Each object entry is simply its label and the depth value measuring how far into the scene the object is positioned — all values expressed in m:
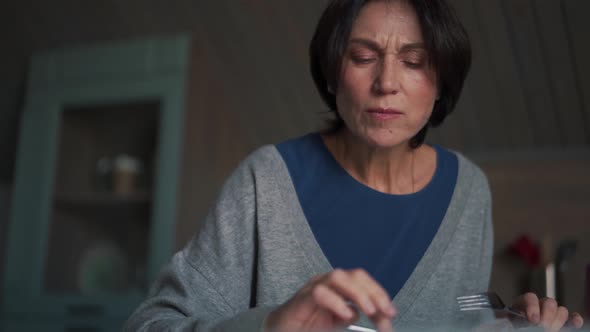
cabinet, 1.78
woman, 0.70
